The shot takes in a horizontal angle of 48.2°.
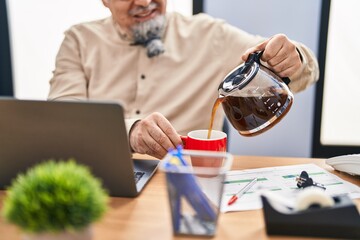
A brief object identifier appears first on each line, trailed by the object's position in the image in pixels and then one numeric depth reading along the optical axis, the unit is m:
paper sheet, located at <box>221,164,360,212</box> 0.80
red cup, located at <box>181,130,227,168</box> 0.89
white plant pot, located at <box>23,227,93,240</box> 0.52
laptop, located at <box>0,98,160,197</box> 0.71
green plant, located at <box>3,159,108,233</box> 0.51
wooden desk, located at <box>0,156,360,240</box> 0.67
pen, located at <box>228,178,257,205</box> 0.80
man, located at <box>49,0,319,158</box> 1.61
